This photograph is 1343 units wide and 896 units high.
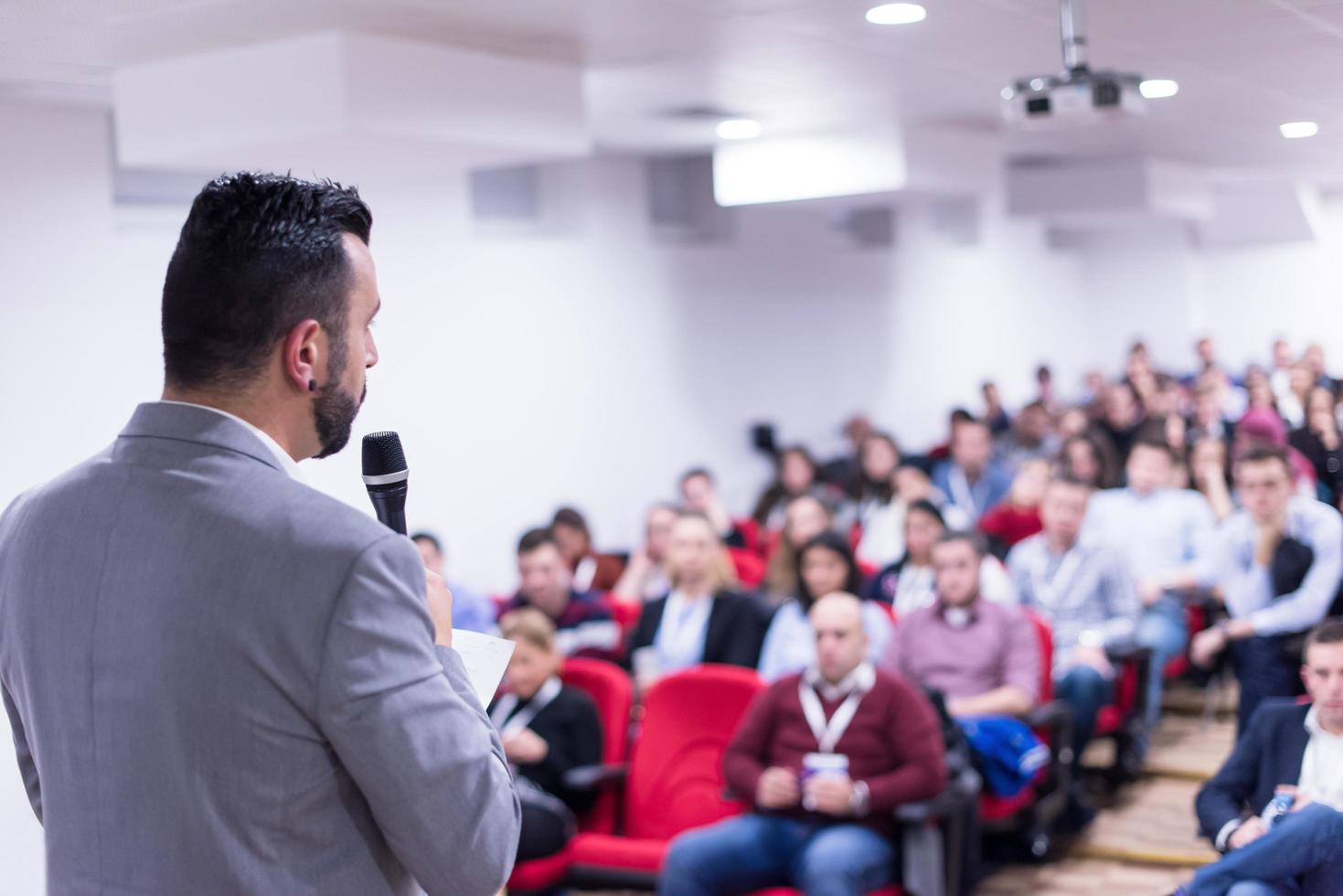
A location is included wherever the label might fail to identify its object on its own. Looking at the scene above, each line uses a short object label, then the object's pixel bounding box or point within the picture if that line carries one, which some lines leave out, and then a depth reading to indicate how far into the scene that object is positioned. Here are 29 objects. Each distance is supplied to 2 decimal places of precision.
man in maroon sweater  4.16
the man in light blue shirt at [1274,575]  5.10
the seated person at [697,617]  5.60
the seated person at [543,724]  4.66
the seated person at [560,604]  6.01
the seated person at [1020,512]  7.39
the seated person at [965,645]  5.20
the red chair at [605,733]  4.46
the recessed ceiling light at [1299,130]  7.67
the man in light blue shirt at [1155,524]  6.83
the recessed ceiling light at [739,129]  6.88
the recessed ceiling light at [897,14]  4.37
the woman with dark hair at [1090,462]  7.92
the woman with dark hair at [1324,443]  7.68
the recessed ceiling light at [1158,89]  6.07
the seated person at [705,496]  8.11
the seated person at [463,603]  6.00
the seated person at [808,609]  5.45
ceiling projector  4.11
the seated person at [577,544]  7.14
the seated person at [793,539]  6.12
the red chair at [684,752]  4.70
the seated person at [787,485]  8.85
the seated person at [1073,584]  5.95
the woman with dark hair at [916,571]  5.98
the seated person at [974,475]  8.77
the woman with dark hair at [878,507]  7.85
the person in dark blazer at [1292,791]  3.44
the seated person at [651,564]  7.01
